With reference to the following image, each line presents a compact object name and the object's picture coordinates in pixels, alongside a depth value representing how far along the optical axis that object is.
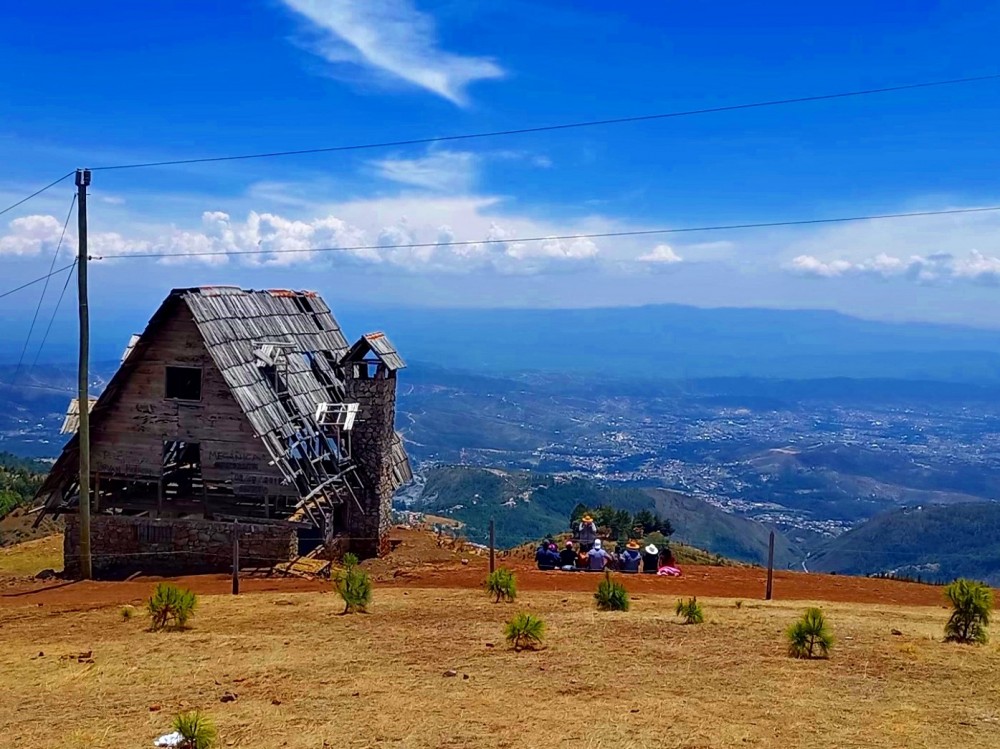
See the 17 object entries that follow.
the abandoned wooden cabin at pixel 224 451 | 21.94
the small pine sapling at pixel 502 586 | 15.96
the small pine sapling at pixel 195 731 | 8.40
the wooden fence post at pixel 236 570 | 17.09
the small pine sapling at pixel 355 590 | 14.69
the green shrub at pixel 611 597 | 15.04
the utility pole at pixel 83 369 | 17.91
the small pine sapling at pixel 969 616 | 13.05
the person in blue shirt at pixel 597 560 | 20.41
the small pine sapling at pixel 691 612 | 13.84
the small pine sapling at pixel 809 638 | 11.78
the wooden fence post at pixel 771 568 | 17.45
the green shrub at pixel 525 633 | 12.19
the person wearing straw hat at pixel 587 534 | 21.80
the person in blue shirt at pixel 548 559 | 20.37
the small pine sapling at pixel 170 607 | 13.61
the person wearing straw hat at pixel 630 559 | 20.39
